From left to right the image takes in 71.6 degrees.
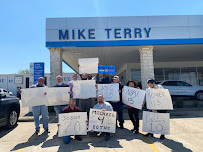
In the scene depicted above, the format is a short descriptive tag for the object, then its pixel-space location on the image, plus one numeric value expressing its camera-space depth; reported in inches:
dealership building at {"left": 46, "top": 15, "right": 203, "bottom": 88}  348.5
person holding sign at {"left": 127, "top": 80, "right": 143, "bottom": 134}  175.6
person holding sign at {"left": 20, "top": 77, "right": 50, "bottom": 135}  181.5
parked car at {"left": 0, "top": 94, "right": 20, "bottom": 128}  184.9
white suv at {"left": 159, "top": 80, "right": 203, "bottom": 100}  422.9
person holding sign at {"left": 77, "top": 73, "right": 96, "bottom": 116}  181.1
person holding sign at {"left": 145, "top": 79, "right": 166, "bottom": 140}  165.8
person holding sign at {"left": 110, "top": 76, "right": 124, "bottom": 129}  188.1
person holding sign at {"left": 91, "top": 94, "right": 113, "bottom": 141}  160.9
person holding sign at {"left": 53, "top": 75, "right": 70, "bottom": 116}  188.5
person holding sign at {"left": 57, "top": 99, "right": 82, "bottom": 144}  155.9
